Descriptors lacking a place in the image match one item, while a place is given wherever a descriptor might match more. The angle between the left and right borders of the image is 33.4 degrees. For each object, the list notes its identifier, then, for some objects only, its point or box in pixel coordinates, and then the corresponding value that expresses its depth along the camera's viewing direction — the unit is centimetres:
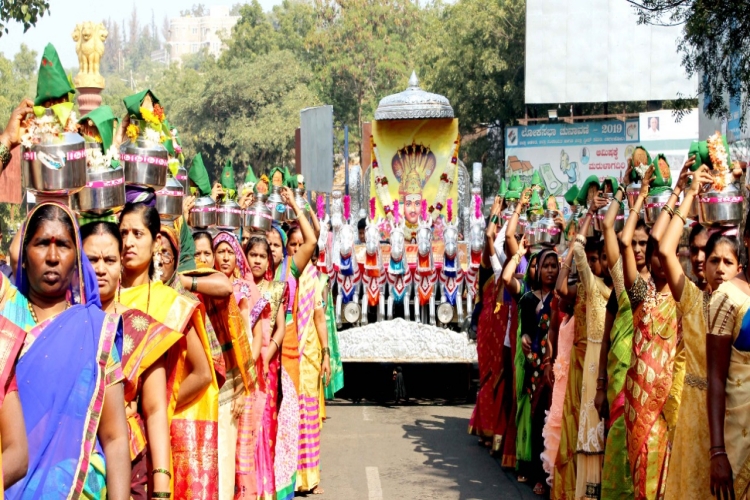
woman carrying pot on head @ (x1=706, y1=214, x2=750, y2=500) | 486
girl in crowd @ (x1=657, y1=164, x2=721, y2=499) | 522
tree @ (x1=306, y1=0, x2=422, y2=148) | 6003
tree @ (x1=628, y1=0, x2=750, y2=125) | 1153
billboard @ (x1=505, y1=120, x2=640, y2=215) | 3903
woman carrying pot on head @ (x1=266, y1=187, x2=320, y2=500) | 877
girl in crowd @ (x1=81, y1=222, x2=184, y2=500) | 447
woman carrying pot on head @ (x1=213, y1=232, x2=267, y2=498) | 636
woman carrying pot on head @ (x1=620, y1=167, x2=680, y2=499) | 662
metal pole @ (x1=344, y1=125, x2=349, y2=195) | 2900
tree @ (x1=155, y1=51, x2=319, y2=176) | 5578
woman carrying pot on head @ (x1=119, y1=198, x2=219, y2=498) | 497
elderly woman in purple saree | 370
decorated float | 1426
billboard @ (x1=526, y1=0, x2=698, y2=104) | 3353
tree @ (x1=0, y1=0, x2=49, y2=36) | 1420
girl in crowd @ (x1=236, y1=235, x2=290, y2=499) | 787
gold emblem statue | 1149
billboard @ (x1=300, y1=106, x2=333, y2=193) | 2833
